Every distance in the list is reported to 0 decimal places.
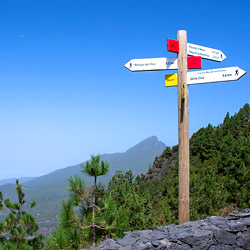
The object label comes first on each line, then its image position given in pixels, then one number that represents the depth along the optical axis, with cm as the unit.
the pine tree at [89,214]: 577
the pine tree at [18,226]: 971
